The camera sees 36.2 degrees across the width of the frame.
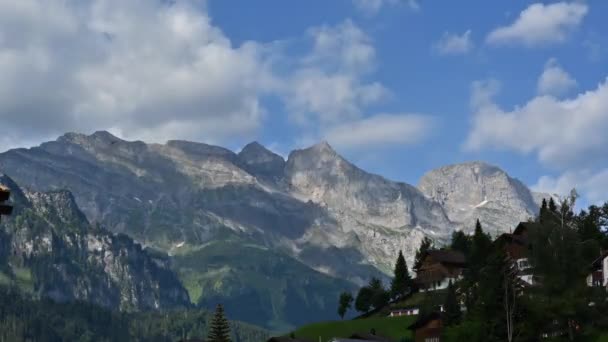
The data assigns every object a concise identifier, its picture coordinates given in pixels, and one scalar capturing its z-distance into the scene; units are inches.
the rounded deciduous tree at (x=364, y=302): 7805.1
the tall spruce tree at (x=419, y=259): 7328.7
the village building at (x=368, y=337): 5812.5
